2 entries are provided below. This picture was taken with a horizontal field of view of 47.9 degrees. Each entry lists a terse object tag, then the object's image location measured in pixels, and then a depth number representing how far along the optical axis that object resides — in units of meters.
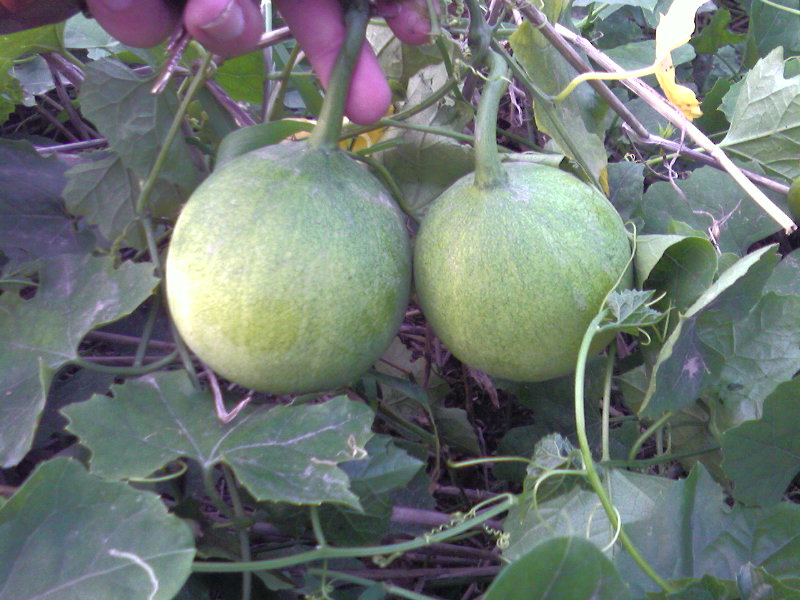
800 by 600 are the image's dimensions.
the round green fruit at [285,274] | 0.26
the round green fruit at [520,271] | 0.27
